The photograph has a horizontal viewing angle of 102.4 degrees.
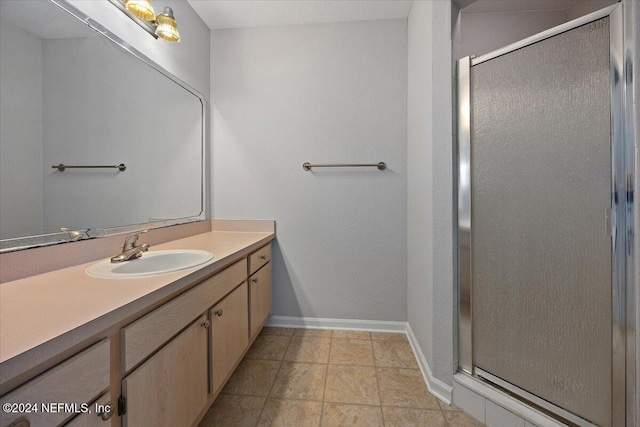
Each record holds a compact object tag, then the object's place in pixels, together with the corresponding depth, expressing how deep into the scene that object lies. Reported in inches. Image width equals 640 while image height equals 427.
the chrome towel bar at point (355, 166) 75.7
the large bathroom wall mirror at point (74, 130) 35.1
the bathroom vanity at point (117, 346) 19.7
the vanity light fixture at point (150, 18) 49.4
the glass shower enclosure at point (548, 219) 37.0
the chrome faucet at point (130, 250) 44.3
